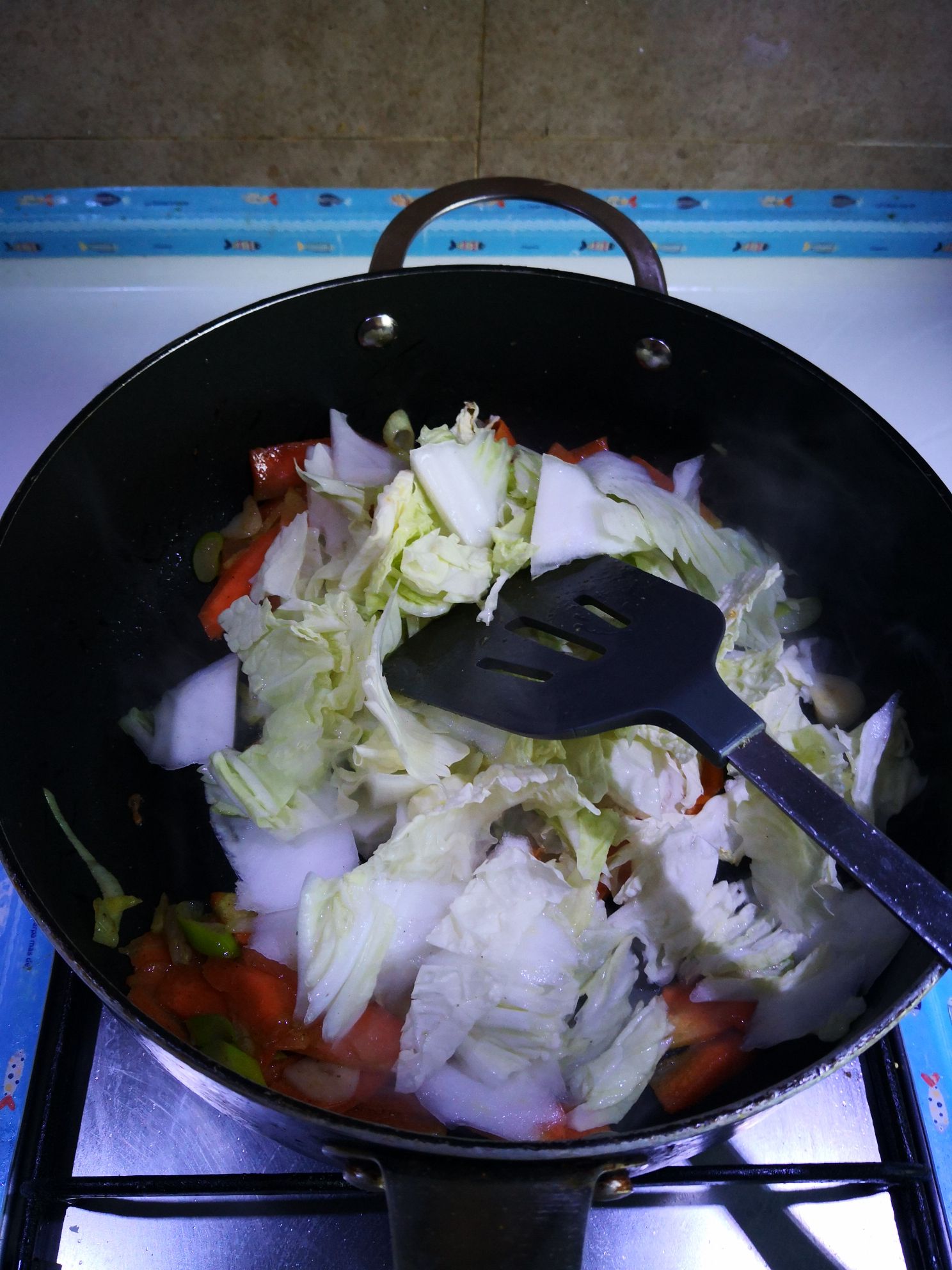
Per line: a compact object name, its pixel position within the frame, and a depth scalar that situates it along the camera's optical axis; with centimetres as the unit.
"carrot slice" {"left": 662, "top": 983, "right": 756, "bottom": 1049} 28
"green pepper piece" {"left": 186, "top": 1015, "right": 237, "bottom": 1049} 26
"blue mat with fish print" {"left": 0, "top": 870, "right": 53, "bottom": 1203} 26
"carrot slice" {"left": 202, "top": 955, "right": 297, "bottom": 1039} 27
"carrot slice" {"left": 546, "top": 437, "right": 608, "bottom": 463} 35
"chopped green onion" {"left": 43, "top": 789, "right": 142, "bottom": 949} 27
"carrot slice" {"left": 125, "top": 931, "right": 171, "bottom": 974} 27
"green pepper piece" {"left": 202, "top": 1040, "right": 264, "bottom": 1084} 26
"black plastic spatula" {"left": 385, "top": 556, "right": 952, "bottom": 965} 22
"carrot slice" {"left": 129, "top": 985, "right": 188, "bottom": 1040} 26
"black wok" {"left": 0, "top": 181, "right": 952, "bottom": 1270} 28
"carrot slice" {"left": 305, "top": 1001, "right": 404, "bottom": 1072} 27
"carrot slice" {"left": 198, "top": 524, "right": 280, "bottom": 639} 34
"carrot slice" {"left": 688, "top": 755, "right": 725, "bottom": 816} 31
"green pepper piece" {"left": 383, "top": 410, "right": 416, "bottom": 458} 35
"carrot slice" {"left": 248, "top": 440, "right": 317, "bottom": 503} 35
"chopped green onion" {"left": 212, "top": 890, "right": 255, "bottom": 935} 29
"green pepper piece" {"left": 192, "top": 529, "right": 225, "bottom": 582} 34
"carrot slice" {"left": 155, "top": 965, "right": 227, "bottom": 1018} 27
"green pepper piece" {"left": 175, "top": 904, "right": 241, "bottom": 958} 28
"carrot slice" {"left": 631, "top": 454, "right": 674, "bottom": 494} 35
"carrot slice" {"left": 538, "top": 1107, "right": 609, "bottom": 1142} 25
